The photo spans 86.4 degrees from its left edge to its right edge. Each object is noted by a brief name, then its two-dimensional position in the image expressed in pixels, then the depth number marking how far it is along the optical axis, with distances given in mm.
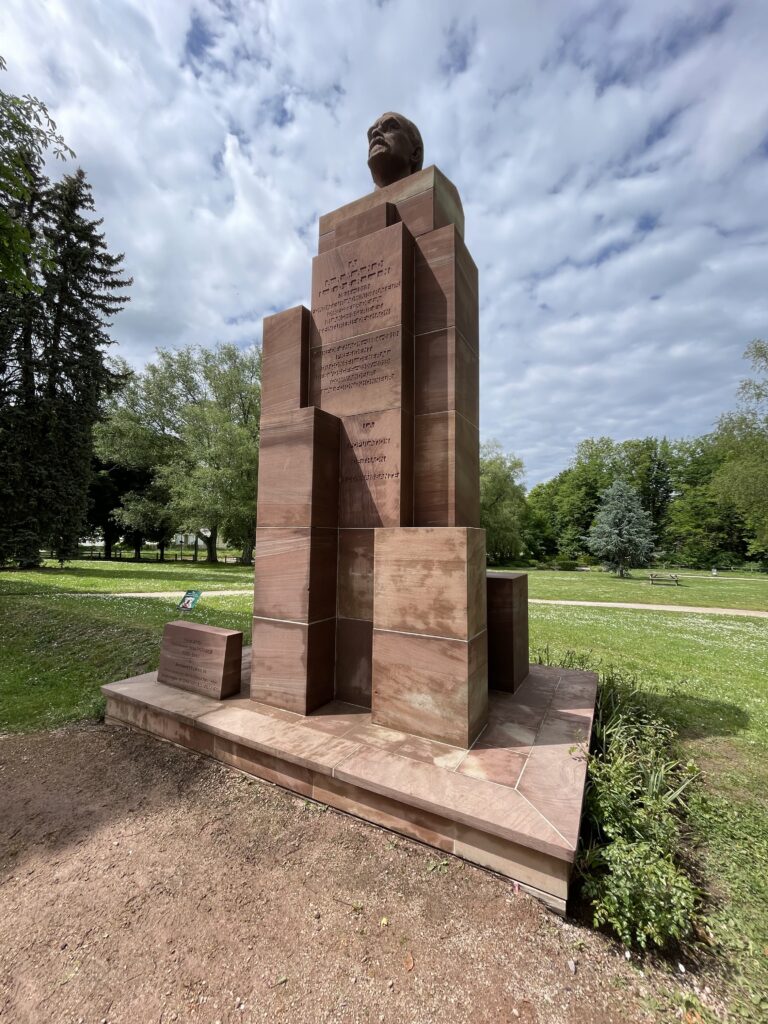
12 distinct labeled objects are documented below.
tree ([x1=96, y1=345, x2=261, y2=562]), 26047
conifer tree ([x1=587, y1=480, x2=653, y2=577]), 30672
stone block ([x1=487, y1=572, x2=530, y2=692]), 4660
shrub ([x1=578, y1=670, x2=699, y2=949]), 2207
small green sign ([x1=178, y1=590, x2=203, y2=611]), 6023
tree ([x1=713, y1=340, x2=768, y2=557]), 22795
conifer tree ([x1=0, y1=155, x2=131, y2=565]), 17328
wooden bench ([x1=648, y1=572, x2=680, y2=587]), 25172
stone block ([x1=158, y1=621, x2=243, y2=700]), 4457
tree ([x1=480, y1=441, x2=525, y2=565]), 36031
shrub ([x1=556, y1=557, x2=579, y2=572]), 41906
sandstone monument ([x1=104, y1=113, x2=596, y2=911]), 3283
